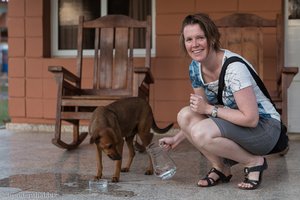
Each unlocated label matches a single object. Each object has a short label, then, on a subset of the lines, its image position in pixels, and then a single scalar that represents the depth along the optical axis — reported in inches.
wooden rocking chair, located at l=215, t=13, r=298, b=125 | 203.4
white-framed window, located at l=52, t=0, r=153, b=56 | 251.6
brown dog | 142.9
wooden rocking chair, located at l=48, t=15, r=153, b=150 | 209.9
